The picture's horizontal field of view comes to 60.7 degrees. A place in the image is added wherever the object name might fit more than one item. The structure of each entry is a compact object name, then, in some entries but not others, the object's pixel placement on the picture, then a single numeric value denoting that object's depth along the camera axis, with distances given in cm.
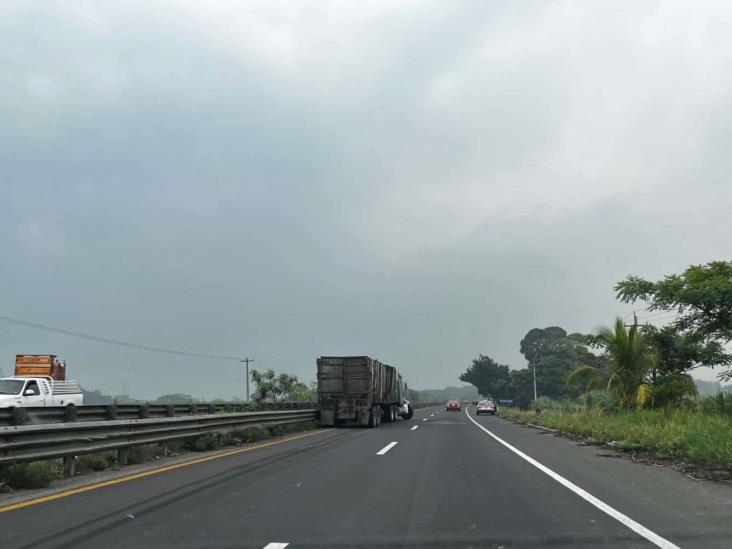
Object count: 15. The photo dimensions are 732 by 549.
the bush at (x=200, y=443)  1523
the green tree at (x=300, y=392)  6111
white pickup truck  1945
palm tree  2170
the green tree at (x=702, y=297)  2438
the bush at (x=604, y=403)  2255
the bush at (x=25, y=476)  887
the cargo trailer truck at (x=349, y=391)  2792
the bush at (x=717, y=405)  1994
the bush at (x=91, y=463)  1091
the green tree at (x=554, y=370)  10744
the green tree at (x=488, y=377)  14023
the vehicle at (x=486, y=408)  5647
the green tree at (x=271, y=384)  5834
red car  7319
